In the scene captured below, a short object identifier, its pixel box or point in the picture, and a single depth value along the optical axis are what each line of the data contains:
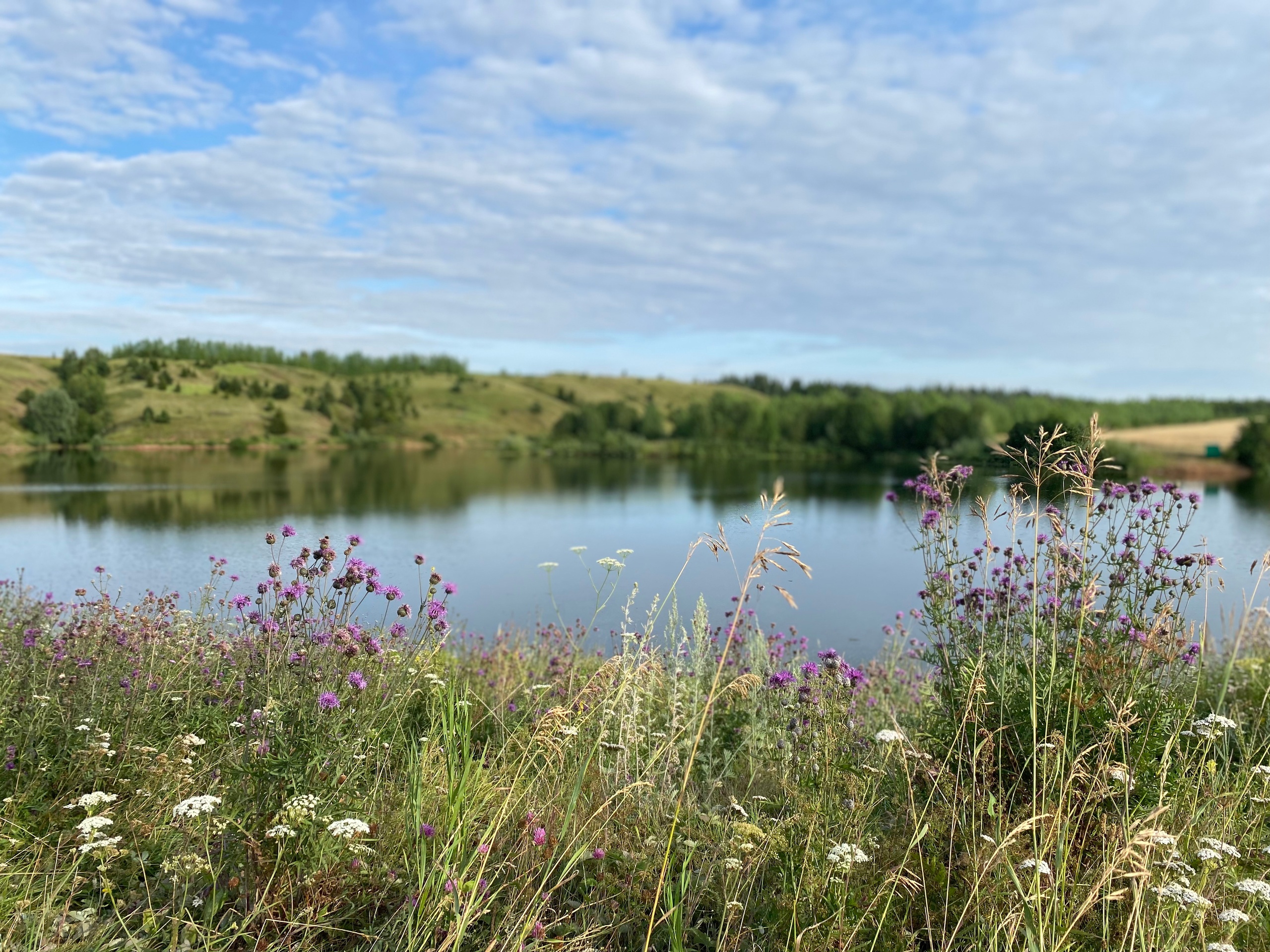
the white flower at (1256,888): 2.60
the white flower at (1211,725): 3.82
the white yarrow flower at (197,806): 2.62
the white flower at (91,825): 2.73
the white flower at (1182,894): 2.48
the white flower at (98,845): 2.55
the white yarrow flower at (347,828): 2.68
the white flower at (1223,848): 2.89
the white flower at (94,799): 2.98
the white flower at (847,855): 2.70
